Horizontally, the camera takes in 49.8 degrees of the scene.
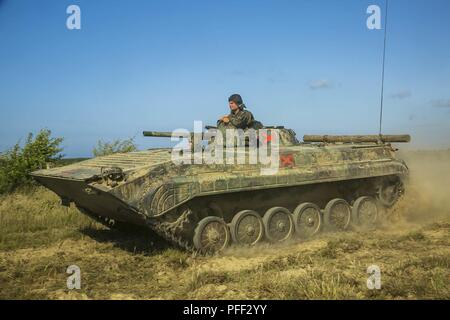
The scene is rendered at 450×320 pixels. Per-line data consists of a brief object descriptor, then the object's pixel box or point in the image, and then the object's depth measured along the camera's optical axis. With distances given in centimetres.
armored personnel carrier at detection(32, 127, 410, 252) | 697
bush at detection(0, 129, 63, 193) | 1314
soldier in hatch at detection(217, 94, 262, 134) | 963
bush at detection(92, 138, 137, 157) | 1456
